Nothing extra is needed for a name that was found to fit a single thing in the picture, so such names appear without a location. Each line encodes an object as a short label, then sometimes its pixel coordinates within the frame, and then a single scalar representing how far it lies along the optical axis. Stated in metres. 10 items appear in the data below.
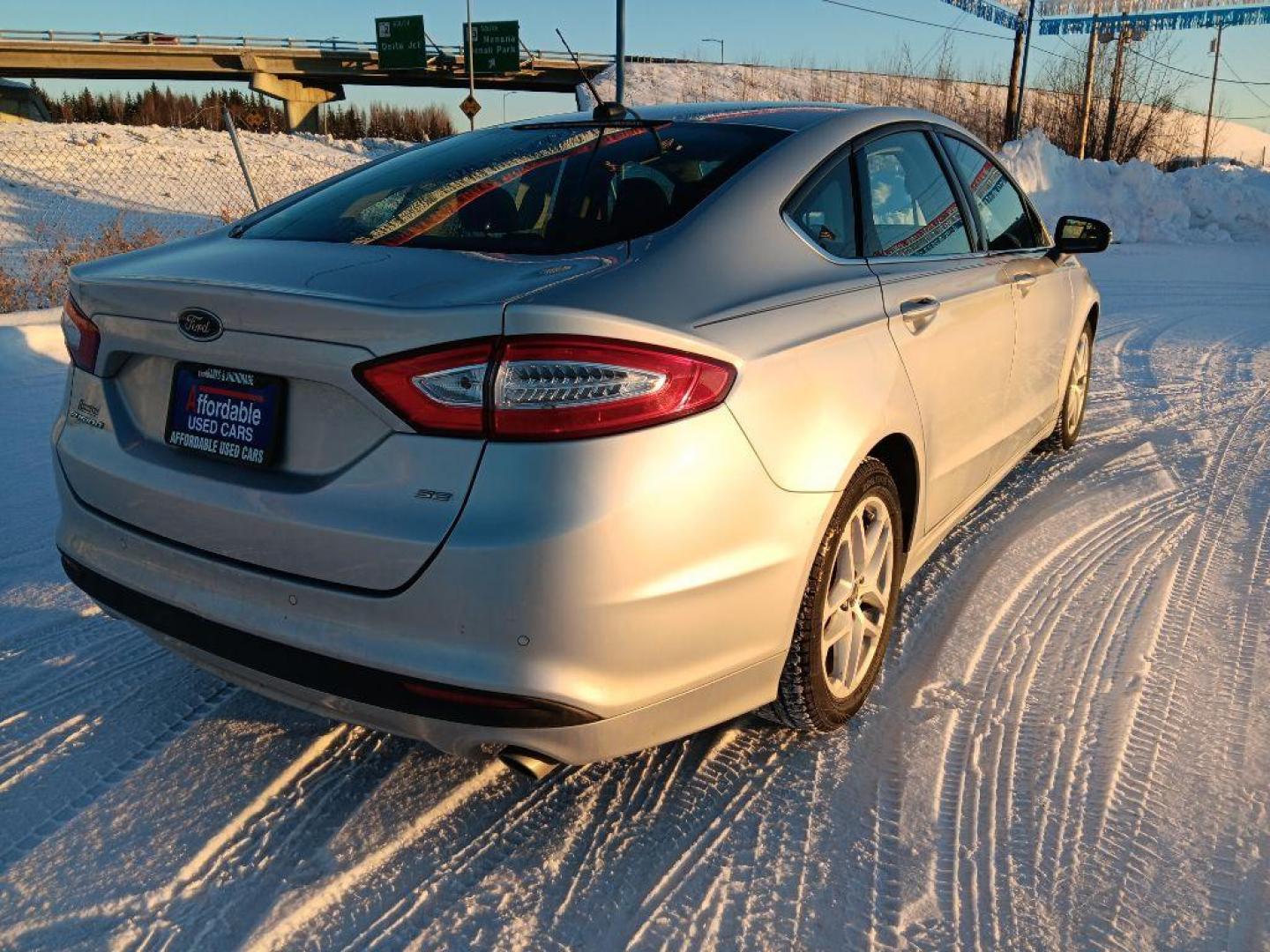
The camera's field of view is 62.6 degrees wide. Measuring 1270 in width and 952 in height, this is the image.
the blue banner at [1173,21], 25.27
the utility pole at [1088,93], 26.05
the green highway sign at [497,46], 39.53
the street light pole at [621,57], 16.06
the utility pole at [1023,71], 24.59
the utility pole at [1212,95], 45.81
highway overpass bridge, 48.88
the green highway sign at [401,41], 44.75
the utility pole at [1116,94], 25.97
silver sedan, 1.84
